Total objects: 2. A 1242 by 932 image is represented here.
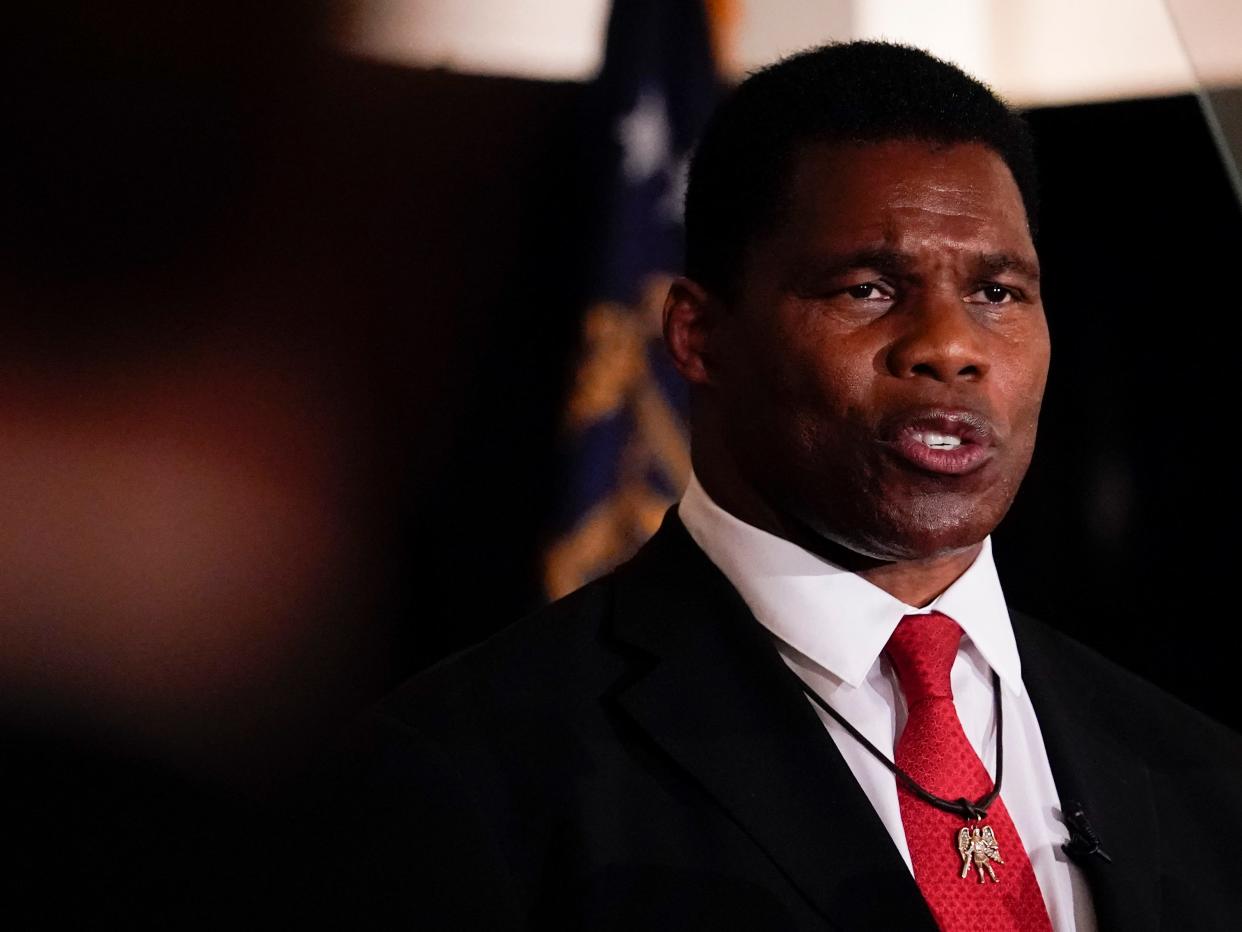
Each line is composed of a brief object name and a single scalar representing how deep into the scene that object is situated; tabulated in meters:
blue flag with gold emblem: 3.31
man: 3.03
